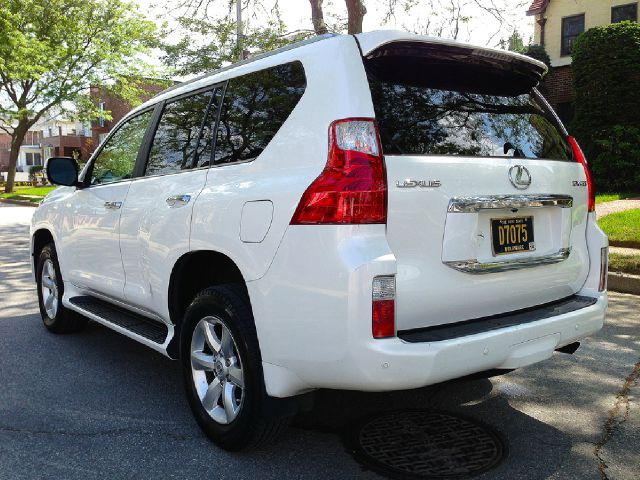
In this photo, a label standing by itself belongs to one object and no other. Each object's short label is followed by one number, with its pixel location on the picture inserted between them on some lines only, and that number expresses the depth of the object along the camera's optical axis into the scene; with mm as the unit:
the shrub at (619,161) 14711
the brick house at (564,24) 19859
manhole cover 2957
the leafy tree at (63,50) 28891
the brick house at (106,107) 33731
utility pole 16531
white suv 2648
